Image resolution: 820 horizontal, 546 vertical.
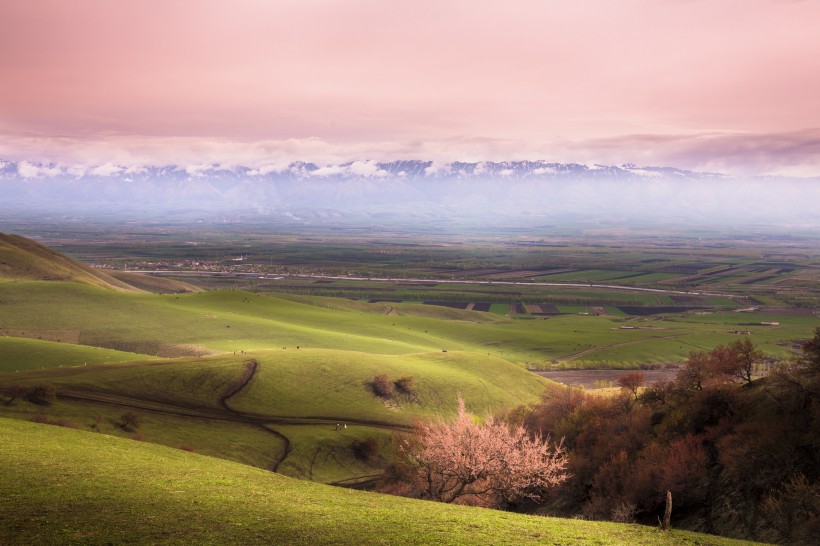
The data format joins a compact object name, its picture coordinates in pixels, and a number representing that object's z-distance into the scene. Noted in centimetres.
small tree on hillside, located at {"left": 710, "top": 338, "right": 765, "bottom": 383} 6219
